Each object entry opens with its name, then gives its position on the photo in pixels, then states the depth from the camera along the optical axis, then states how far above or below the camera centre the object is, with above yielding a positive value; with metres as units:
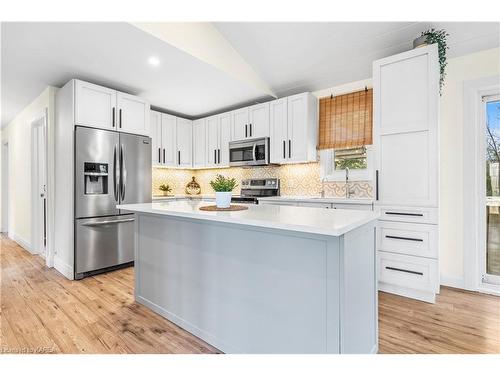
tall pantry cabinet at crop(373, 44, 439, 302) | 2.50 +0.16
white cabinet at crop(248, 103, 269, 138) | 4.07 +1.04
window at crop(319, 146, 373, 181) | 3.59 +0.32
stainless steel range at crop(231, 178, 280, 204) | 4.22 -0.05
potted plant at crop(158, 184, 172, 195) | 4.82 -0.05
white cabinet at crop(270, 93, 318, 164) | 3.71 +0.84
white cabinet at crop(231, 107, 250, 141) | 4.32 +1.04
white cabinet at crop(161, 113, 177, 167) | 4.66 +0.84
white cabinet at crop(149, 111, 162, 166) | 4.45 +0.87
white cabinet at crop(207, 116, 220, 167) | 4.75 +0.85
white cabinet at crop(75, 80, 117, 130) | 3.13 +1.01
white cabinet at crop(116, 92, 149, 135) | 3.54 +1.02
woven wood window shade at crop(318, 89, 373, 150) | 3.47 +0.91
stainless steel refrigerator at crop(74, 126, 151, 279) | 3.14 -0.08
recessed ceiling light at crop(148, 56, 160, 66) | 2.84 +1.39
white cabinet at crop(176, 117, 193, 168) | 4.93 +0.86
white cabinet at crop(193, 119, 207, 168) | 4.95 +0.83
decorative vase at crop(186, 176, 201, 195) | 5.40 -0.03
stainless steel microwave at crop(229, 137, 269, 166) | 4.08 +0.56
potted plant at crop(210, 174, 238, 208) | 1.94 -0.03
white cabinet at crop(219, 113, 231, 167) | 4.57 +0.87
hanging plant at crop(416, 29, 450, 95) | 2.54 +1.41
